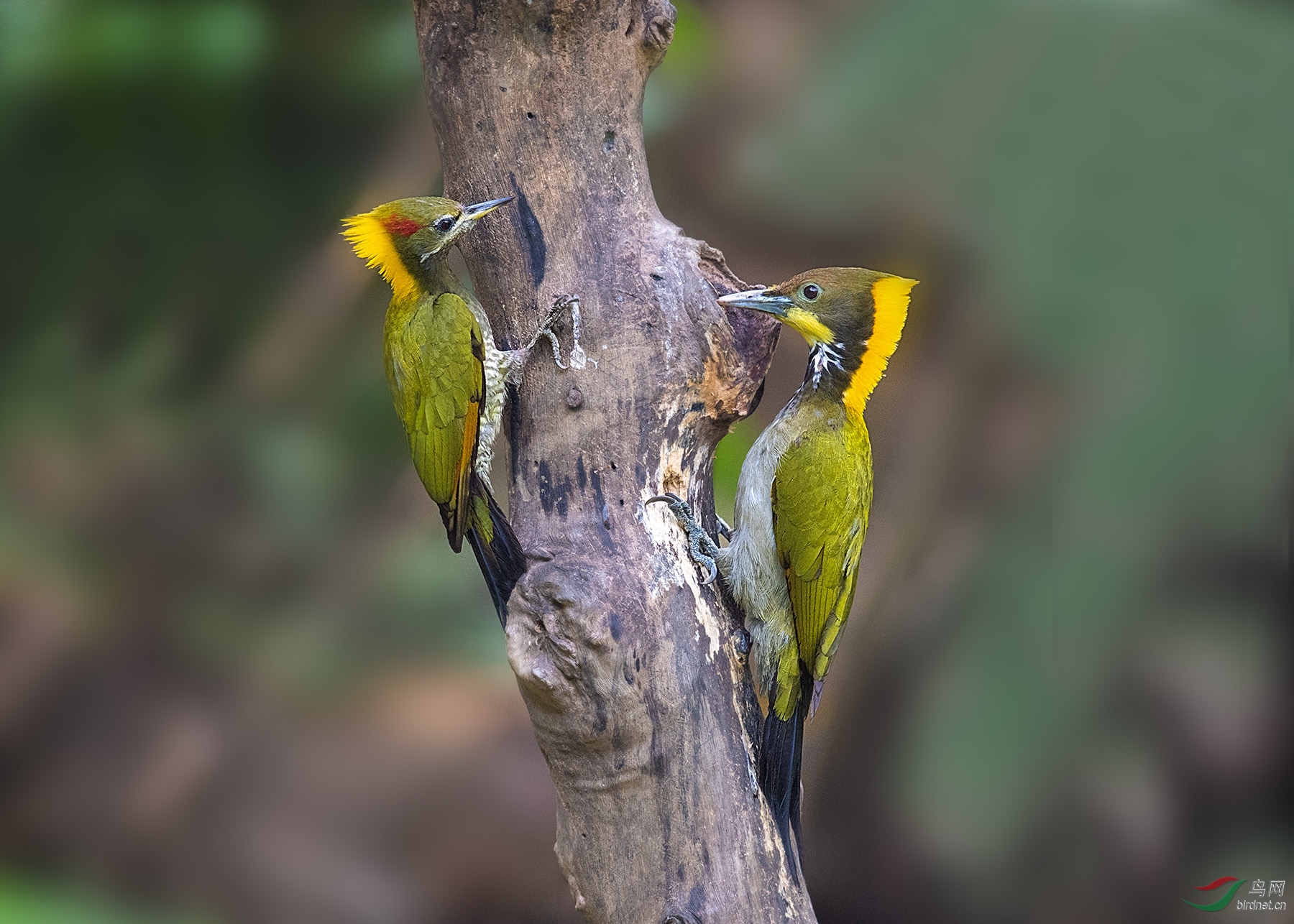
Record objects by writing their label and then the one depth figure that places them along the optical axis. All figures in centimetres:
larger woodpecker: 1057
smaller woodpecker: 1056
